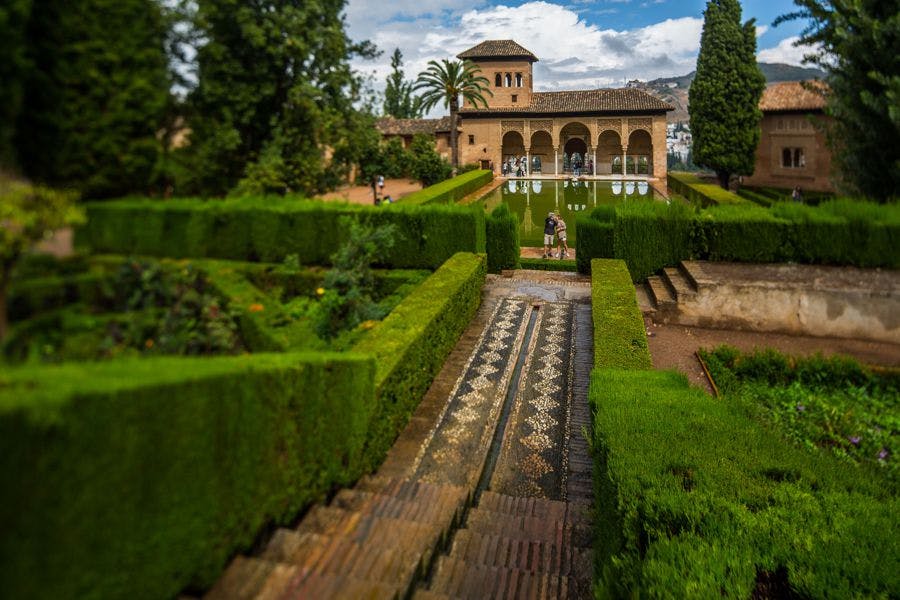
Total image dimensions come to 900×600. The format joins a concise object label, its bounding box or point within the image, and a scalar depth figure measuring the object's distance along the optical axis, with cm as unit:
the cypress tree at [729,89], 2677
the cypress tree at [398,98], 4888
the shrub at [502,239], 1255
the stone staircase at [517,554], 294
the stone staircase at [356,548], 222
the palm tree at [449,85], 3059
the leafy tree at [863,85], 805
